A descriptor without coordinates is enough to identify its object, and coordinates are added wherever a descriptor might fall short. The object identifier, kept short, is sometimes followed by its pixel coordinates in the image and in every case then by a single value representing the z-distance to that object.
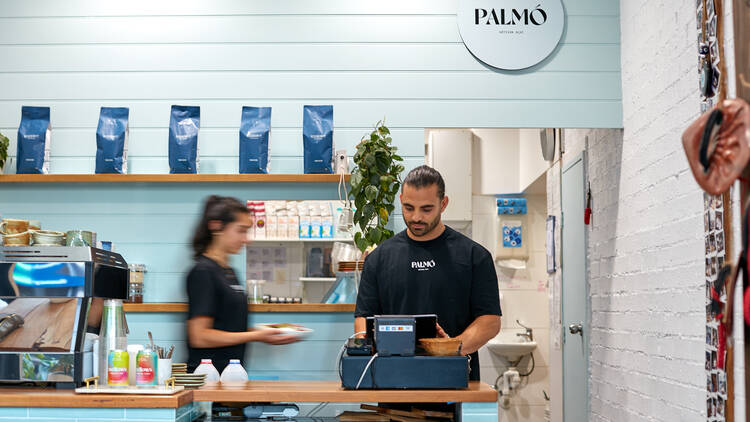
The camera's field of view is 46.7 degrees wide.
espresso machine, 2.74
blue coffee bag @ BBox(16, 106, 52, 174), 4.40
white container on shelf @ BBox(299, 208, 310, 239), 4.44
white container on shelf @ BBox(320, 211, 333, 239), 4.43
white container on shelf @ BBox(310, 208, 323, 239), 4.43
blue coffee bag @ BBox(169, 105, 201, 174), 4.35
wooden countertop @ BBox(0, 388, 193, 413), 2.54
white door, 5.23
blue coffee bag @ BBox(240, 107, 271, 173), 4.33
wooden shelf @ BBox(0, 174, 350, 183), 4.29
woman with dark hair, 3.09
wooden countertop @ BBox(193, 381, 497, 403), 2.56
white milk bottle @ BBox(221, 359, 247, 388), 2.95
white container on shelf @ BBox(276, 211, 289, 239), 4.45
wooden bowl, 2.64
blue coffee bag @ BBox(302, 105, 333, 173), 4.32
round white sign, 4.59
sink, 7.20
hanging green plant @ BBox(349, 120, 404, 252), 4.19
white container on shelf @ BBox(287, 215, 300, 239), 4.44
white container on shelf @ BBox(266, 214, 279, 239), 4.46
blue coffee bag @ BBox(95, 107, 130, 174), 4.35
